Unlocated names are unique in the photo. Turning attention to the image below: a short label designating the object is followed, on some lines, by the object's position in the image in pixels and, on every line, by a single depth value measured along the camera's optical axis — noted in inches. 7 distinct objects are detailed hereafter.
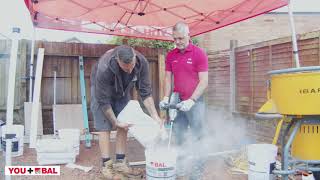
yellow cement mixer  89.5
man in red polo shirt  128.2
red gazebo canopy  167.6
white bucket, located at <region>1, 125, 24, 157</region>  157.0
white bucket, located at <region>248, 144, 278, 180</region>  109.5
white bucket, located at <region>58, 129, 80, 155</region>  149.8
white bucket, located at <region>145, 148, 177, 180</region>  102.2
